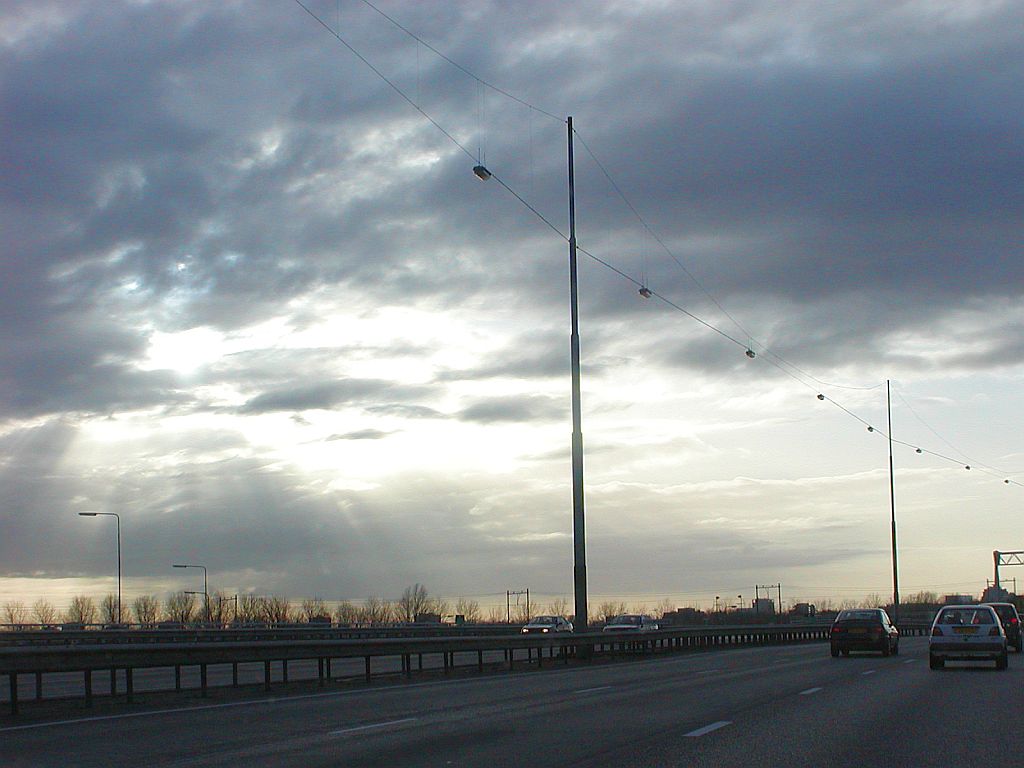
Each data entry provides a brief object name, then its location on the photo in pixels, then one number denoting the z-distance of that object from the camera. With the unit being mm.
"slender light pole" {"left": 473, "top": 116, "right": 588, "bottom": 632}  36125
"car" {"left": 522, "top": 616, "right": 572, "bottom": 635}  74625
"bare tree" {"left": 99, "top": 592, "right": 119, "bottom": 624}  118194
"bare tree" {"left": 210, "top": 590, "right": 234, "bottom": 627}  127800
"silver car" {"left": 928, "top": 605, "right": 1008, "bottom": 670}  29641
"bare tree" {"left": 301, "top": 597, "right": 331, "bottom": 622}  123094
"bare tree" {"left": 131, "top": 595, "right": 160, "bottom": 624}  131875
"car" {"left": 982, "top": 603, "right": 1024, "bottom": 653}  44531
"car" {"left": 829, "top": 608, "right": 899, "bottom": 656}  40031
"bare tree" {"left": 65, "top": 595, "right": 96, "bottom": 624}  127344
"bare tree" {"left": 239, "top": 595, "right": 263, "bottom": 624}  134938
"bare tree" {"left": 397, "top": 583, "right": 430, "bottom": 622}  144438
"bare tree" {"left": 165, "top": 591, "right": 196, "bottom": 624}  131500
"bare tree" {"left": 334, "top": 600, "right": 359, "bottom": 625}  135625
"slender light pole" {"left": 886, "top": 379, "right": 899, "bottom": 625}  73000
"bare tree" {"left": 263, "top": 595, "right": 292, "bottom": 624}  135262
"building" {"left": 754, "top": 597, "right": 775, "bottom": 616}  159812
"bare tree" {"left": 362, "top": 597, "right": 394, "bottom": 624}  137888
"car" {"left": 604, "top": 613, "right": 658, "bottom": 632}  64069
